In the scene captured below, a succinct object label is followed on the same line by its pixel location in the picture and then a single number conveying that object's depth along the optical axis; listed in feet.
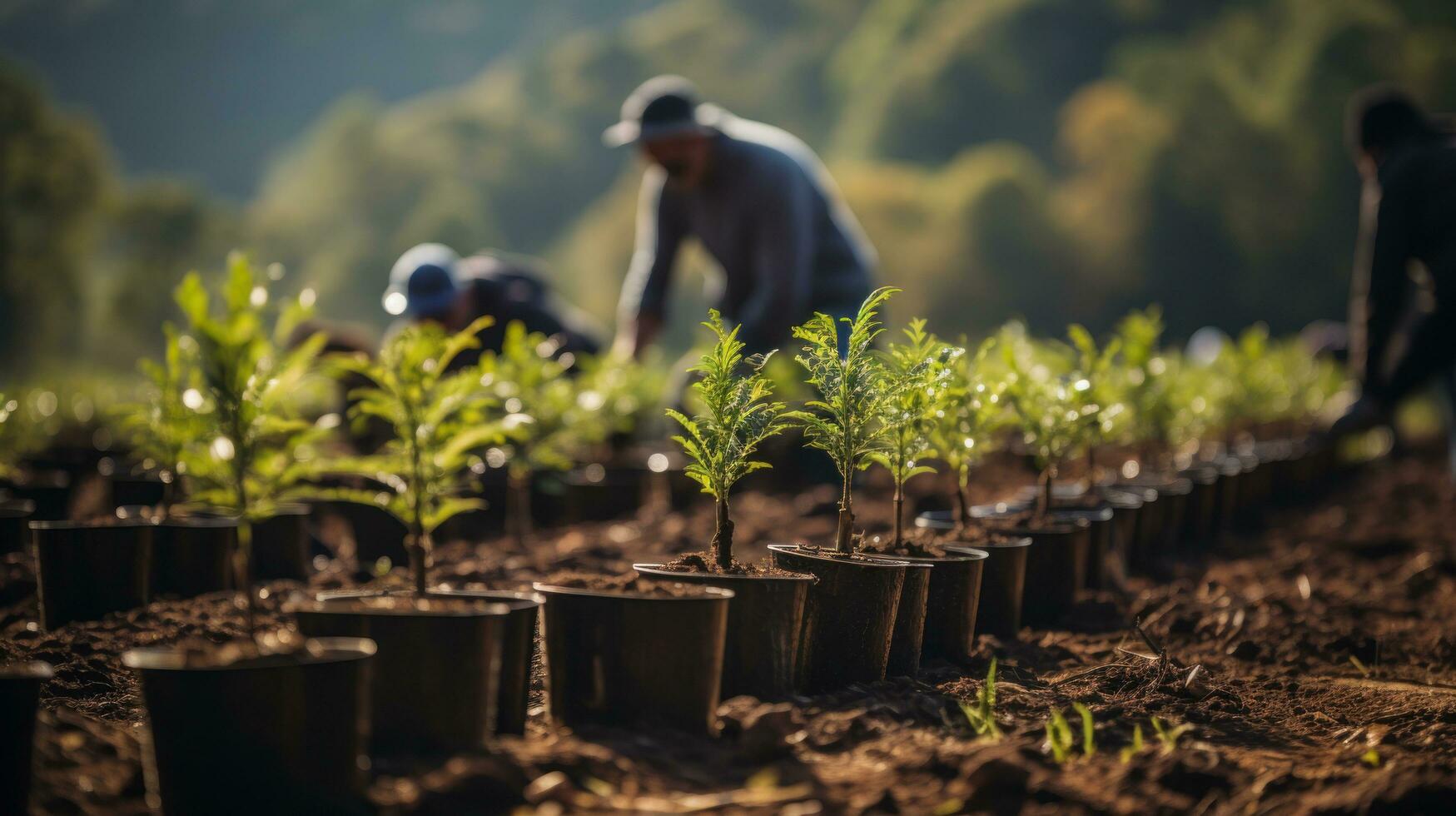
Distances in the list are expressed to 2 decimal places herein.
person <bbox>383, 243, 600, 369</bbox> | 26.30
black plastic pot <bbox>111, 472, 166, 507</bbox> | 17.90
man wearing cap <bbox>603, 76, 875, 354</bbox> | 25.00
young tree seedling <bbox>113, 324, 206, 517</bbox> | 9.28
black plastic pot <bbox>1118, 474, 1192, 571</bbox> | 20.44
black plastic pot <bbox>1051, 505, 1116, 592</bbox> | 16.57
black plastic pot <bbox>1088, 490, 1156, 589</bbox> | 16.88
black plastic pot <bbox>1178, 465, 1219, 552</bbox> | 24.13
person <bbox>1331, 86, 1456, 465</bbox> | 24.36
